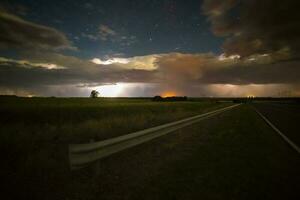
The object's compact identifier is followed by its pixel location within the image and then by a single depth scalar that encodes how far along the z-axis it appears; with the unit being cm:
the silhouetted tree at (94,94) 12844
